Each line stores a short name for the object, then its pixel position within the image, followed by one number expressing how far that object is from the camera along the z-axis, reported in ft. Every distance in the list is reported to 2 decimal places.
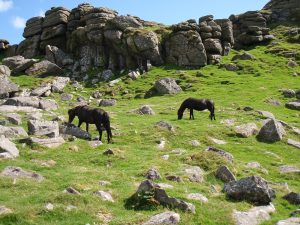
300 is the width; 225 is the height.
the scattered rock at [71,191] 63.33
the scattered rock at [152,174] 76.17
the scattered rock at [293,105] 183.28
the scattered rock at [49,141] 90.94
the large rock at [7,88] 181.88
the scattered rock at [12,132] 94.73
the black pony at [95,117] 106.01
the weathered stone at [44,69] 243.60
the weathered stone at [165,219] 55.90
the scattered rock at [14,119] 111.96
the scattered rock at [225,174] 79.41
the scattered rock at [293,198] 71.46
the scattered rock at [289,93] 200.91
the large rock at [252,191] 68.28
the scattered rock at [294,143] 121.19
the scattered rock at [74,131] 104.88
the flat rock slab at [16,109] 135.74
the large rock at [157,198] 61.52
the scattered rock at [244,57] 271.08
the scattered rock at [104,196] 63.82
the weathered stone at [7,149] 80.38
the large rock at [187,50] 256.93
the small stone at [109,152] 89.82
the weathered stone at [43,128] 97.81
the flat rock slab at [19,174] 71.05
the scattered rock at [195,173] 78.88
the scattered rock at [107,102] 184.96
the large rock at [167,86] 209.97
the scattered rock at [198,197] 66.48
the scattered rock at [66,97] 197.16
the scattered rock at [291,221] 59.48
